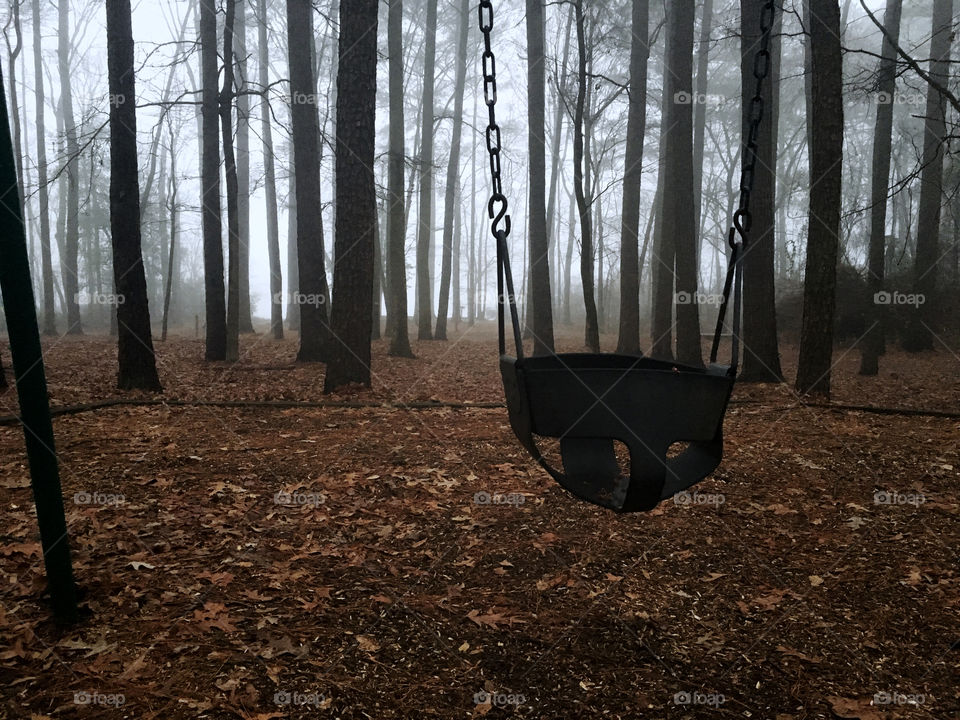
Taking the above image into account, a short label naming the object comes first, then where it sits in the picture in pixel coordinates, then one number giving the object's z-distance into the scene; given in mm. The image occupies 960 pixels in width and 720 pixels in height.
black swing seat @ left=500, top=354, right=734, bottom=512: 2371
